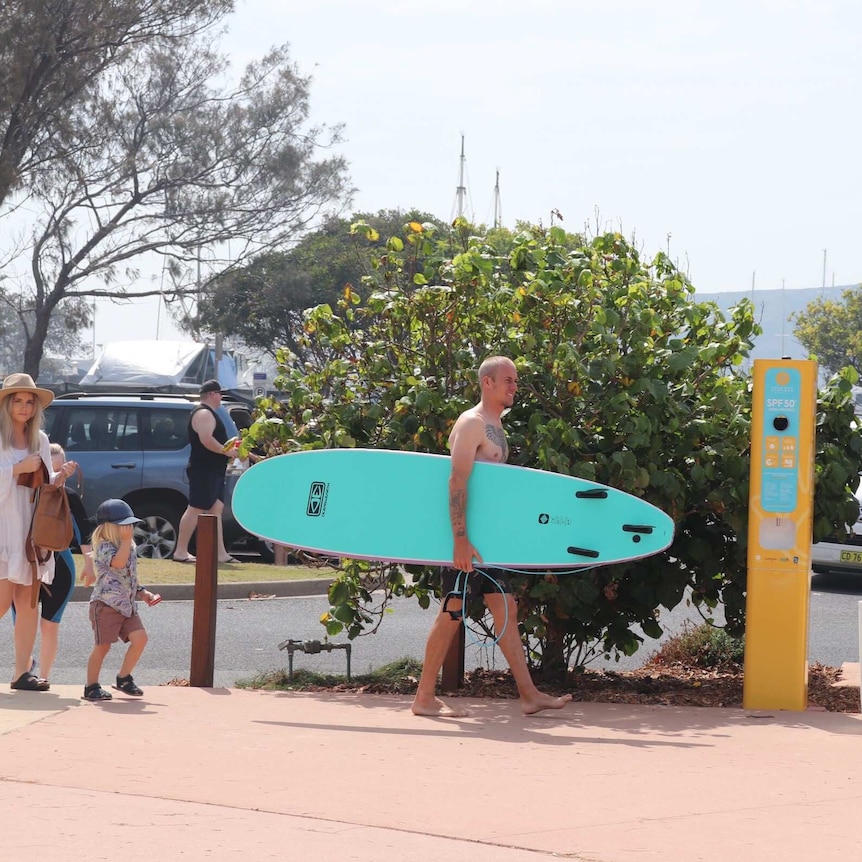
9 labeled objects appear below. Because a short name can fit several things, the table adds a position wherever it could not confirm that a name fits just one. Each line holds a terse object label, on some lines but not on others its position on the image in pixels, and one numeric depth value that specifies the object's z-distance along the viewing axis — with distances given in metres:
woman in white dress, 14.33
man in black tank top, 26.52
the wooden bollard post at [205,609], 15.47
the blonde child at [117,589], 14.34
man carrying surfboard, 13.71
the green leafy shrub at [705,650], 17.58
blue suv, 28.97
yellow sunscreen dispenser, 14.21
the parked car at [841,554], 27.70
